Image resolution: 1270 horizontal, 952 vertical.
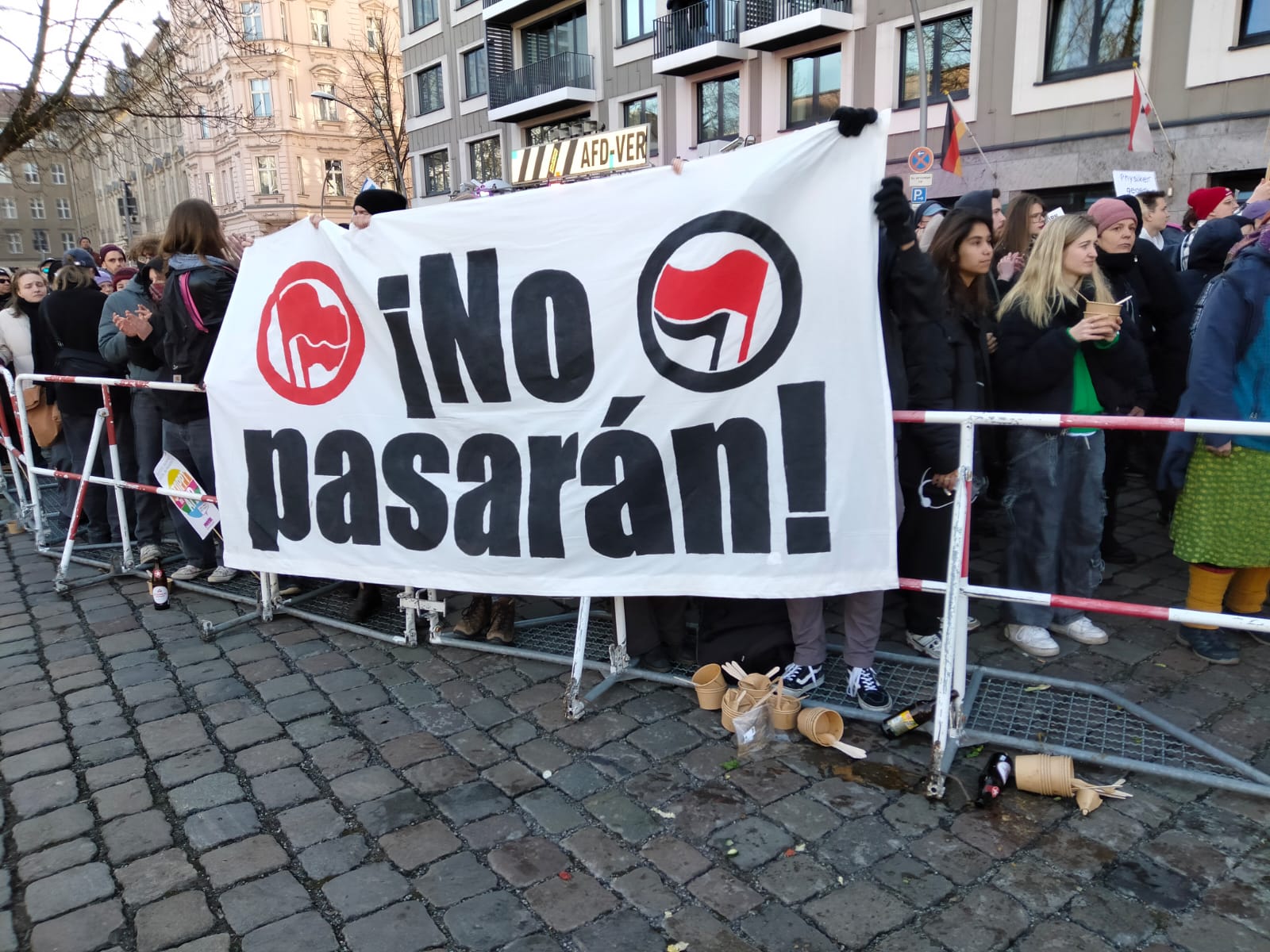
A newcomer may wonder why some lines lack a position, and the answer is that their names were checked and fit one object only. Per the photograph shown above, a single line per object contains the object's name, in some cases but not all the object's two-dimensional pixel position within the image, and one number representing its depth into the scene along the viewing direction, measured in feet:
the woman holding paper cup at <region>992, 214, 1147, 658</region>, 12.54
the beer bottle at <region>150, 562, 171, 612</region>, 16.24
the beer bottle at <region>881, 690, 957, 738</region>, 10.43
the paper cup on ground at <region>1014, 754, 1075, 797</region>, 9.31
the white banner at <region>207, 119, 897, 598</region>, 10.14
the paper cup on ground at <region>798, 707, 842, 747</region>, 10.47
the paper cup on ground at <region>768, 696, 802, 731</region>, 10.83
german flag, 41.68
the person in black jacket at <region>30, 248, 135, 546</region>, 19.88
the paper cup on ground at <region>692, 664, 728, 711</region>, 11.48
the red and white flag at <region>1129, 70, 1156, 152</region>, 35.99
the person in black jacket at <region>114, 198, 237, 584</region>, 15.99
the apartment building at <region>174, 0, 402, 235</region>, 174.81
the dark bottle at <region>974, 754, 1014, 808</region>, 9.21
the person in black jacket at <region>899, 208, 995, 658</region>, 11.75
